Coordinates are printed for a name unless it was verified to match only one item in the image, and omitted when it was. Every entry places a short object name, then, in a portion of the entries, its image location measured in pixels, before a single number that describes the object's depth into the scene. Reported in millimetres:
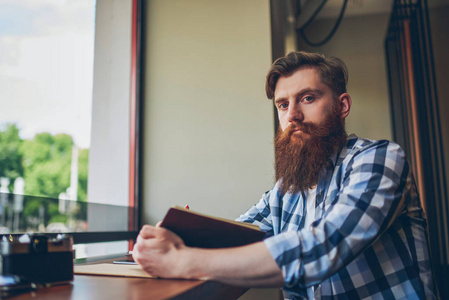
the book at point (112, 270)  978
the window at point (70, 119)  1358
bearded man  865
